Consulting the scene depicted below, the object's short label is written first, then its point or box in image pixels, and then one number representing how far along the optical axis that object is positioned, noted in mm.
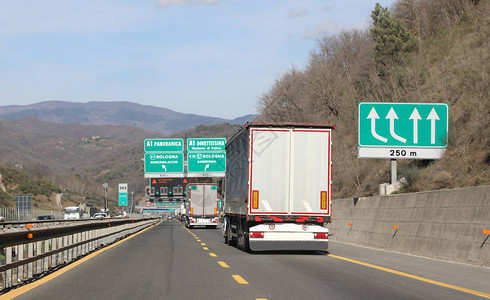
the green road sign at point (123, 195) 79175
